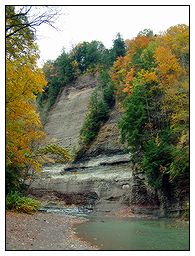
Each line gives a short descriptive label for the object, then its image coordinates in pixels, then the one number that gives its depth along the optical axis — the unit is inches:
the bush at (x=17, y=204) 860.0
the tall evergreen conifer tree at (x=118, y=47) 2410.8
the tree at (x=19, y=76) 502.6
